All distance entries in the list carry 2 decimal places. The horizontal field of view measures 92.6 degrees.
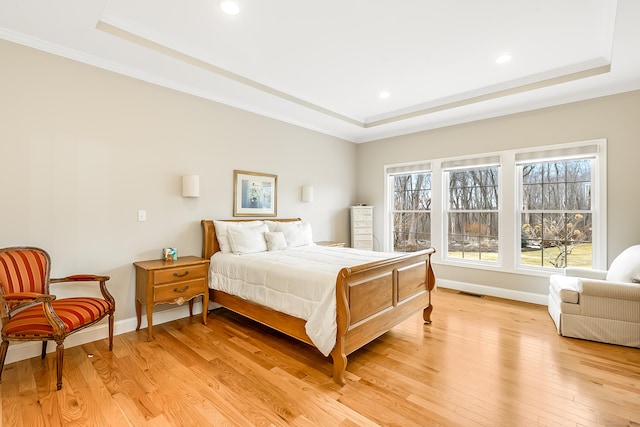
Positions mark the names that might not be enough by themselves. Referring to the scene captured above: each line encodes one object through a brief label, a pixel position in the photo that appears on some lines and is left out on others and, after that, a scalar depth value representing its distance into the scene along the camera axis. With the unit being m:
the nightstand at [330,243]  4.85
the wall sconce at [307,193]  4.92
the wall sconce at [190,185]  3.48
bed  2.27
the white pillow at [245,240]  3.62
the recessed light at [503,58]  3.07
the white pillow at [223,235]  3.67
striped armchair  2.14
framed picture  4.10
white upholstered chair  2.80
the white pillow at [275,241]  3.89
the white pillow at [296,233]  4.19
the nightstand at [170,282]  2.95
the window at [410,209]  5.29
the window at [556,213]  3.87
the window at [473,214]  4.58
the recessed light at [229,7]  2.31
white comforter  2.33
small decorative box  3.33
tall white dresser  5.63
